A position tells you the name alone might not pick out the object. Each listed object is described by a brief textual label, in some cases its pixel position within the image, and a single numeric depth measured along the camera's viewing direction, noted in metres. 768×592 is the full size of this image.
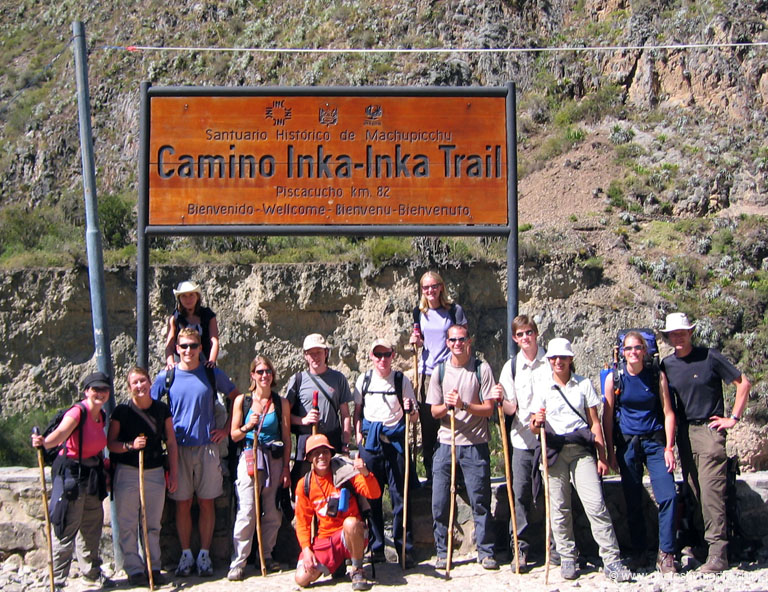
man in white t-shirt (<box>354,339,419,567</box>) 5.85
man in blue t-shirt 5.78
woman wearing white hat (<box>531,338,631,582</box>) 5.55
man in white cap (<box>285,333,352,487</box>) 5.88
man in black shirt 5.66
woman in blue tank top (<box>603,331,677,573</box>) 5.63
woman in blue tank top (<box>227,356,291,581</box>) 5.69
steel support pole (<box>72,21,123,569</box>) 6.22
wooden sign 6.52
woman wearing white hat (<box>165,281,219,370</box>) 6.23
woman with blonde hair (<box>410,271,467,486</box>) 6.28
